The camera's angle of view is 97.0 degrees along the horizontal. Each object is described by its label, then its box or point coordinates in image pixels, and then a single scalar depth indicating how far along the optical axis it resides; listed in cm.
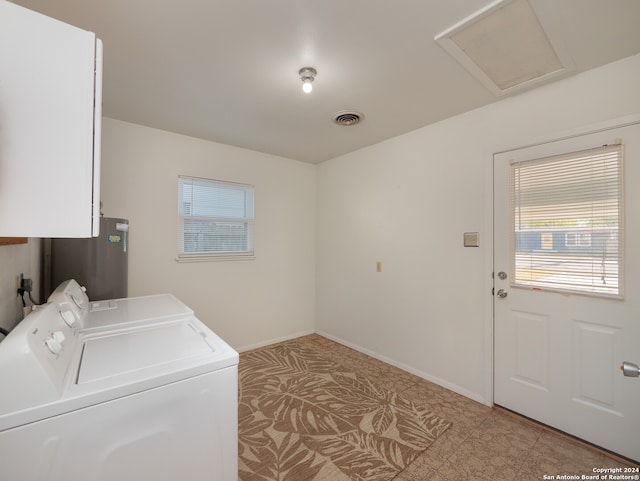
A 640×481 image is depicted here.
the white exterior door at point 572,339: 172
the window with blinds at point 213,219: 307
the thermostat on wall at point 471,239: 240
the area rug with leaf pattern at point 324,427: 169
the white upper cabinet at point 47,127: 72
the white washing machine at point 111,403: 79
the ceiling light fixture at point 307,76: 186
